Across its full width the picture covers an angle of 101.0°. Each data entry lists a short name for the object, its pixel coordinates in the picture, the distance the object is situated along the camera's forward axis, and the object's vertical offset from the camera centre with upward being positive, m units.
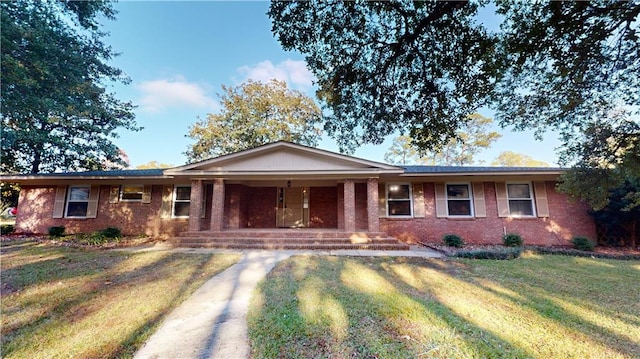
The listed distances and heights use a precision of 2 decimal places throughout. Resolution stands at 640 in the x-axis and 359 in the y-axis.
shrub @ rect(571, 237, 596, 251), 9.02 -1.05
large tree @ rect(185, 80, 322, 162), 21.19 +7.65
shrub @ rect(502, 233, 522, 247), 9.62 -0.98
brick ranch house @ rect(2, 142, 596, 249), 9.28 +0.50
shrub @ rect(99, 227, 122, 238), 10.09 -0.67
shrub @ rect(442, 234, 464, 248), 9.33 -0.97
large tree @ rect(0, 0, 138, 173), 8.29 +5.01
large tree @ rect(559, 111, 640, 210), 5.36 +1.20
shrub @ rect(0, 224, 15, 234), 11.72 -0.61
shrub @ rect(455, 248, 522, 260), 7.09 -1.11
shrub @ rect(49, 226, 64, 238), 10.59 -0.64
